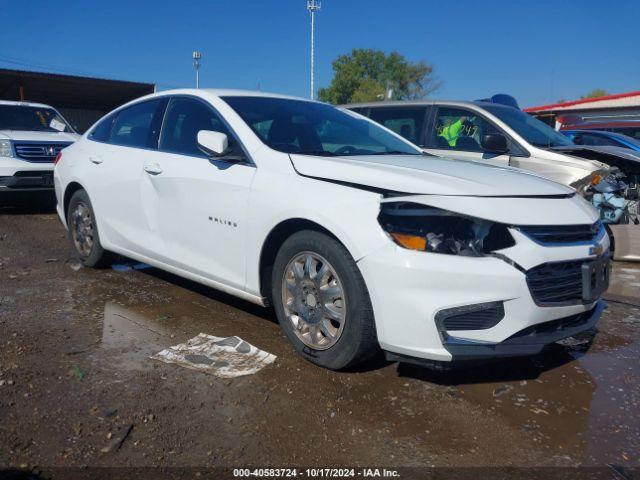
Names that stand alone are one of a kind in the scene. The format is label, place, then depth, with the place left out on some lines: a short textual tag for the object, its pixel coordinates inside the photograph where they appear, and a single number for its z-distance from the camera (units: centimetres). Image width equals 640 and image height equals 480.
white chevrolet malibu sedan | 279
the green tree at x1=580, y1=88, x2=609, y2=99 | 8002
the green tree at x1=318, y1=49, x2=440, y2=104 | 7406
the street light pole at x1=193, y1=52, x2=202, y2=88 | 4636
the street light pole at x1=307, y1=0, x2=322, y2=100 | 4775
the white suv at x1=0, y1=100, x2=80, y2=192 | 843
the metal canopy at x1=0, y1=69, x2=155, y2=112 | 1736
